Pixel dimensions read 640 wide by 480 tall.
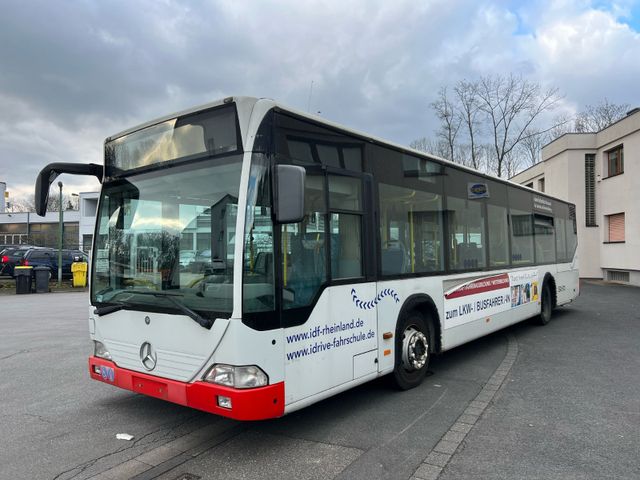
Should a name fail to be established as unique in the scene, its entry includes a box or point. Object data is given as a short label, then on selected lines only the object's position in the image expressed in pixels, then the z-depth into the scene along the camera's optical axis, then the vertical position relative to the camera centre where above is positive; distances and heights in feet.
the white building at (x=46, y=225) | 190.08 +14.55
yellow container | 73.72 -2.90
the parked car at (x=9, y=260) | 84.48 -0.48
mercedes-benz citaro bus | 12.01 -0.27
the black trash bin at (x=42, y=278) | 65.98 -3.04
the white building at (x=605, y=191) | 64.49 +8.16
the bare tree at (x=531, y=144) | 119.24 +28.93
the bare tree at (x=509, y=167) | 132.67 +23.09
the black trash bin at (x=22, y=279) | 64.03 -3.01
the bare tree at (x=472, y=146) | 119.75 +27.15
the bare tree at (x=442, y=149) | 127.24 +27.25
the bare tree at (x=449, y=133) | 121.19 +30.14
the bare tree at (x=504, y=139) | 116.88 +27.39
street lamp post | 72.26 -2.02
